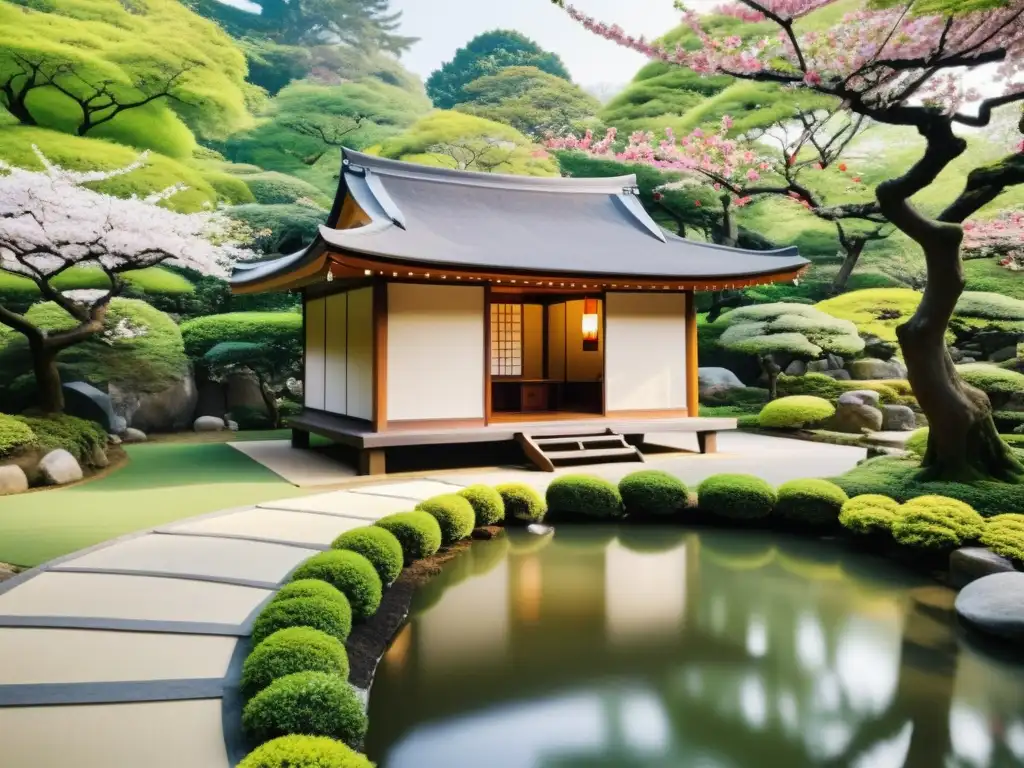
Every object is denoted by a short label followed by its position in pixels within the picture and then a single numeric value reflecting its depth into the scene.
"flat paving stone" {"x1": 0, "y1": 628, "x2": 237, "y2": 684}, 3.61
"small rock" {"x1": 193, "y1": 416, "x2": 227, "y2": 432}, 15.10
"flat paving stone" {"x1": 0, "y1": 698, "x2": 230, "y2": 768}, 2.90
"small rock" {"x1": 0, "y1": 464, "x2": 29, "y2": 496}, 8.47
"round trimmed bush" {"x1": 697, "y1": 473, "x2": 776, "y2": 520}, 7.63
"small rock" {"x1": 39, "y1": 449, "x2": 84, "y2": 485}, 8.98
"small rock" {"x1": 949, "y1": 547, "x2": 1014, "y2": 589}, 5.82
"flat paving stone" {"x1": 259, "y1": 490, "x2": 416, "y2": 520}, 7.21
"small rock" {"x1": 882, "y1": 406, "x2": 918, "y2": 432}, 14.62
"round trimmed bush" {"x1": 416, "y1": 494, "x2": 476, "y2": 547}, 6.70
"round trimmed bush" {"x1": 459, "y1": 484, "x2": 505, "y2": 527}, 7.27
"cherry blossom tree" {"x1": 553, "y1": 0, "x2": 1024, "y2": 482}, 7.09
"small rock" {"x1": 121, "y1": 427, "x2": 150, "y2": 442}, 13.61
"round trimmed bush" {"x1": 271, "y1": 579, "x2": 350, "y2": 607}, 4.23
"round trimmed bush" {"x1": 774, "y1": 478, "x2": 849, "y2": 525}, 7.49
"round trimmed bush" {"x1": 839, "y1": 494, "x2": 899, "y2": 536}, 6.90
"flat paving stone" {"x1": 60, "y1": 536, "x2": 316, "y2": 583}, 5.28
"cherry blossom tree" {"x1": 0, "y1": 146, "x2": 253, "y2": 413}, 10.25
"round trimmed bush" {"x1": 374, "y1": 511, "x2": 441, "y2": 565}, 6.12
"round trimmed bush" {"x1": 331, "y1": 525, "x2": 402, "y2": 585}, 5.38
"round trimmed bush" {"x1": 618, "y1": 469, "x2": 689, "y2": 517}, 7.89
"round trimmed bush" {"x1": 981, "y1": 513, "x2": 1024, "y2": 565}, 5.85
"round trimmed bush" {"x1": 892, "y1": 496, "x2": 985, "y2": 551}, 6.27
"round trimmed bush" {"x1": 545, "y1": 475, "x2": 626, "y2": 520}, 7.85
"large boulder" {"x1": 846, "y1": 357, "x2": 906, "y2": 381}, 18.48
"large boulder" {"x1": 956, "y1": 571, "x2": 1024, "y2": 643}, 4.85
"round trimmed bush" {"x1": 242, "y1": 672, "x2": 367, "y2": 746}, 3.00
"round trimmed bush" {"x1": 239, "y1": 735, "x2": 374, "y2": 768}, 2.59
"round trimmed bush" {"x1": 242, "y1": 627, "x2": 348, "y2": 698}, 3.36
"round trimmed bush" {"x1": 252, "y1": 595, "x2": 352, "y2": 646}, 3.86
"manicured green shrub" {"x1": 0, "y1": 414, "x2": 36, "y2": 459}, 8.86
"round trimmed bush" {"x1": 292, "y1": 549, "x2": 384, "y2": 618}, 4.68
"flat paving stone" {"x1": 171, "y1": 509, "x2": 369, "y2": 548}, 6.28
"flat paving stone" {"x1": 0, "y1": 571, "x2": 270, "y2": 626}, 4.41
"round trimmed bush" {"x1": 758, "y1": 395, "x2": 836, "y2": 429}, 14.15
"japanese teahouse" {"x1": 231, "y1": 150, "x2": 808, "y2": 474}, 10.02
